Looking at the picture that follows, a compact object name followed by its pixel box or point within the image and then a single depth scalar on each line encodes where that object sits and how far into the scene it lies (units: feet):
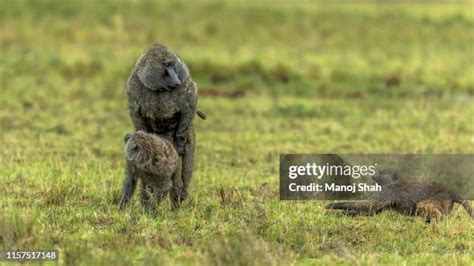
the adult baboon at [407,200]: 65.77
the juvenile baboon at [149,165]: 60.64
